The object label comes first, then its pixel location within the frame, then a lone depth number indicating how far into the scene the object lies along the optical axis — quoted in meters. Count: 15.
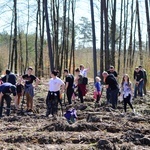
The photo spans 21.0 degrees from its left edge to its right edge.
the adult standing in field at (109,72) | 16.81
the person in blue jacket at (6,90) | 13.62
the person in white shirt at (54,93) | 13.74
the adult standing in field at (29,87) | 15.03
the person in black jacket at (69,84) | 15.91
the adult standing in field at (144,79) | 21.62
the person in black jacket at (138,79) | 20.47
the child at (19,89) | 16.20
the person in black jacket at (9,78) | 14.97
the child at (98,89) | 17.95
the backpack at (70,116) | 11.40
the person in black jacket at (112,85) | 15.37
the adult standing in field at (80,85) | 17.41
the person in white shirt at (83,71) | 19.02
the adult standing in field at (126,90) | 14.95
